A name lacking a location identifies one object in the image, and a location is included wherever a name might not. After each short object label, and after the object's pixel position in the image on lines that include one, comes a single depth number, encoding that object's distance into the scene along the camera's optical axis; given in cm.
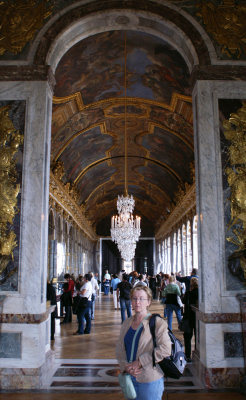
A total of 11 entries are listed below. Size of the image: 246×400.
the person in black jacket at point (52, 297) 918
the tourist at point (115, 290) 1645
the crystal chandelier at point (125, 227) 1653
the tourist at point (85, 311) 1002
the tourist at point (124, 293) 1102
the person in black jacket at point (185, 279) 1002
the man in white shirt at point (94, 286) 1251
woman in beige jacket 297
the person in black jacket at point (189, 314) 701
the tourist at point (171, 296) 871
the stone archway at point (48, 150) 588
